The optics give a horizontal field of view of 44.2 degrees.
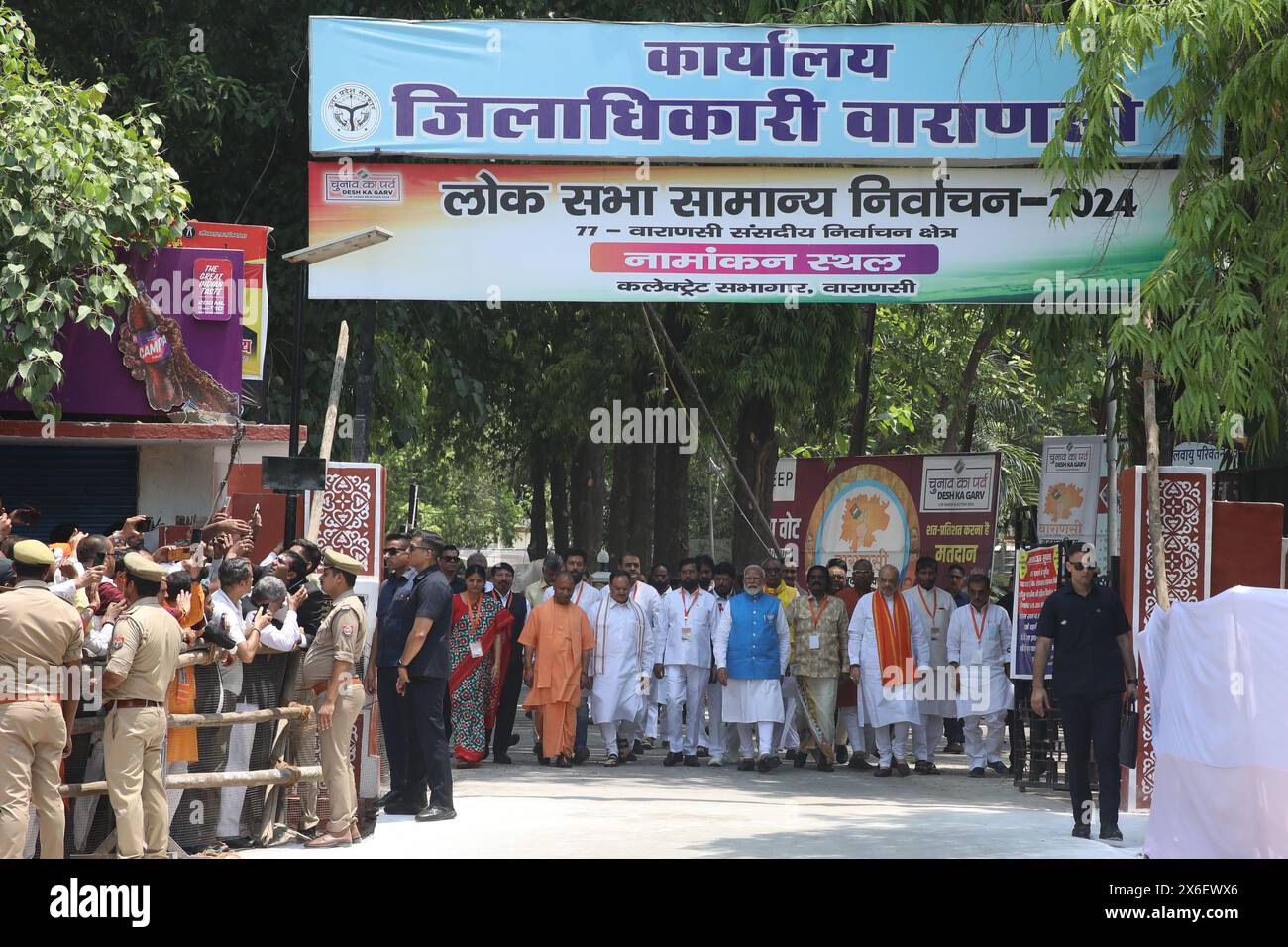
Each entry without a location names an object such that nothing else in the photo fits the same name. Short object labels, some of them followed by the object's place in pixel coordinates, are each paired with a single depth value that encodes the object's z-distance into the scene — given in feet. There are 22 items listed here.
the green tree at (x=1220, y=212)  30.73
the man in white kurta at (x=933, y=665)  48.06
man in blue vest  48.29
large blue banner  38.11
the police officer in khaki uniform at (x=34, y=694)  25.14
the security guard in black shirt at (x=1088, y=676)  33.01
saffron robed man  48.42
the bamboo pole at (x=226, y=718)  27.86
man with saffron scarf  47.26
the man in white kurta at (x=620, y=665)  49.98
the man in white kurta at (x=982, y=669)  47.83
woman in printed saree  47.19
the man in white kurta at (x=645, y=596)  51.11
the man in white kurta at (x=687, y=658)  50.11
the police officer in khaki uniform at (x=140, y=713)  26.96
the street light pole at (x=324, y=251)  36.63
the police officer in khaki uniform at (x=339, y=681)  31.27
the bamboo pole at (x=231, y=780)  27.32
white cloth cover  25.35
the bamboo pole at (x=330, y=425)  36.76
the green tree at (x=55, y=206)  39.60
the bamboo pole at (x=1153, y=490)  35.88
